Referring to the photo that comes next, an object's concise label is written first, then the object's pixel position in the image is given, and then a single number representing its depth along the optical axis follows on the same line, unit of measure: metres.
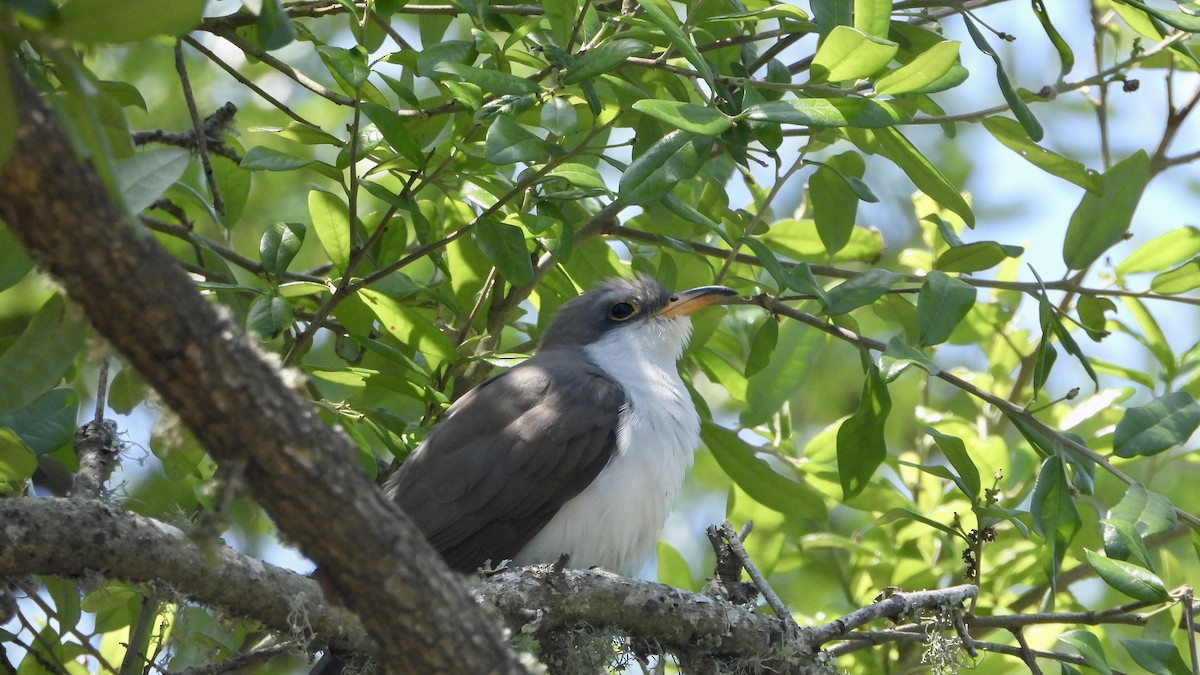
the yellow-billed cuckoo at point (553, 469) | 8.89
